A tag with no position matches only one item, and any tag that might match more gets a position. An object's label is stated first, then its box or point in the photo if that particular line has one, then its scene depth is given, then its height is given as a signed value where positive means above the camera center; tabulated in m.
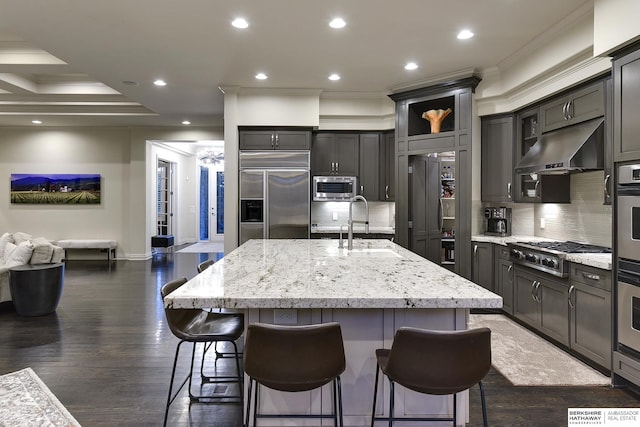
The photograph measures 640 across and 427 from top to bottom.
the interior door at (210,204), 12.38 +0.27
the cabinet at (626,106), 2.65 +0.74
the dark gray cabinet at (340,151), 6.16 +0.97
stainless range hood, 3.43 +0.57
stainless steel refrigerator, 5.62 +0.25
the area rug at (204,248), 10.22 -0.98
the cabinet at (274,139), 5.64 +1.07
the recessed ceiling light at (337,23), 3.54 +1.74
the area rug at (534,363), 2.92 -1.25
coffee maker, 4.98 -0.11
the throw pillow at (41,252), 4.84 -0.50
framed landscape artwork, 8.61 +0.52
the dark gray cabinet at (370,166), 6.14 +0.73
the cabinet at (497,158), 4.77 +0.68
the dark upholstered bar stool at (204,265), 3.05 -0.42
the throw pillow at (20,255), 4.75 -0.52
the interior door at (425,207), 5.51 +0.08
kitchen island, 1.73 -0.40
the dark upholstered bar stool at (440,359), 1.59 -0.60
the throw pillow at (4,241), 5.11 -0.38
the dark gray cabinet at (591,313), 2.94 -0.80
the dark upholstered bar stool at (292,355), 1.64 -0.61
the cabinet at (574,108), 3.39 +1.00
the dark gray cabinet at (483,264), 4.68 -0.63
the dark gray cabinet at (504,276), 4.36 -0.72
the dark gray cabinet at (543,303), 3.46 -0.87
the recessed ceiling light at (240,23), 3.55 +1.74
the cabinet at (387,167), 6.06 +0.70
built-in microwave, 6.07 +0.38
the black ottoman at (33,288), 4.46 -0.88
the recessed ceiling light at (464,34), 3.78 +1.74
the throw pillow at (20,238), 5.24 -0.34
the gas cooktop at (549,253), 3.41 -0.38
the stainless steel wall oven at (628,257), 2.64 -0.31
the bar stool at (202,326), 2.24 -0.70
